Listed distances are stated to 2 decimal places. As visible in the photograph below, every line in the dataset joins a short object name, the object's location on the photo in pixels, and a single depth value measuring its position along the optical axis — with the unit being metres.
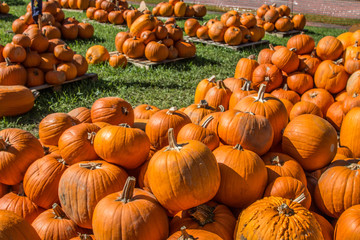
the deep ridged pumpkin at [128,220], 1.74
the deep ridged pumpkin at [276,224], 1.64
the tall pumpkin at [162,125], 2.67
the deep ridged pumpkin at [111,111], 2.97
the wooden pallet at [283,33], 12.02
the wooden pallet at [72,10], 14.12
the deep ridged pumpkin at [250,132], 2.40
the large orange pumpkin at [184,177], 1.85
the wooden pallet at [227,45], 9.56
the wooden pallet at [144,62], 7.55
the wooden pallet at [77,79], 5.63
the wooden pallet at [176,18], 13.40
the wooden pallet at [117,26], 11.54
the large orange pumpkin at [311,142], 2.52
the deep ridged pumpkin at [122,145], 2.23
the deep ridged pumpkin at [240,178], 2.06
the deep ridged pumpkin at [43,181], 2.25
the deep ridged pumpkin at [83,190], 1.99
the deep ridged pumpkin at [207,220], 1.87
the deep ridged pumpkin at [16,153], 2.39
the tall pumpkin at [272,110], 2.82
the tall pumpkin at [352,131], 3.69
